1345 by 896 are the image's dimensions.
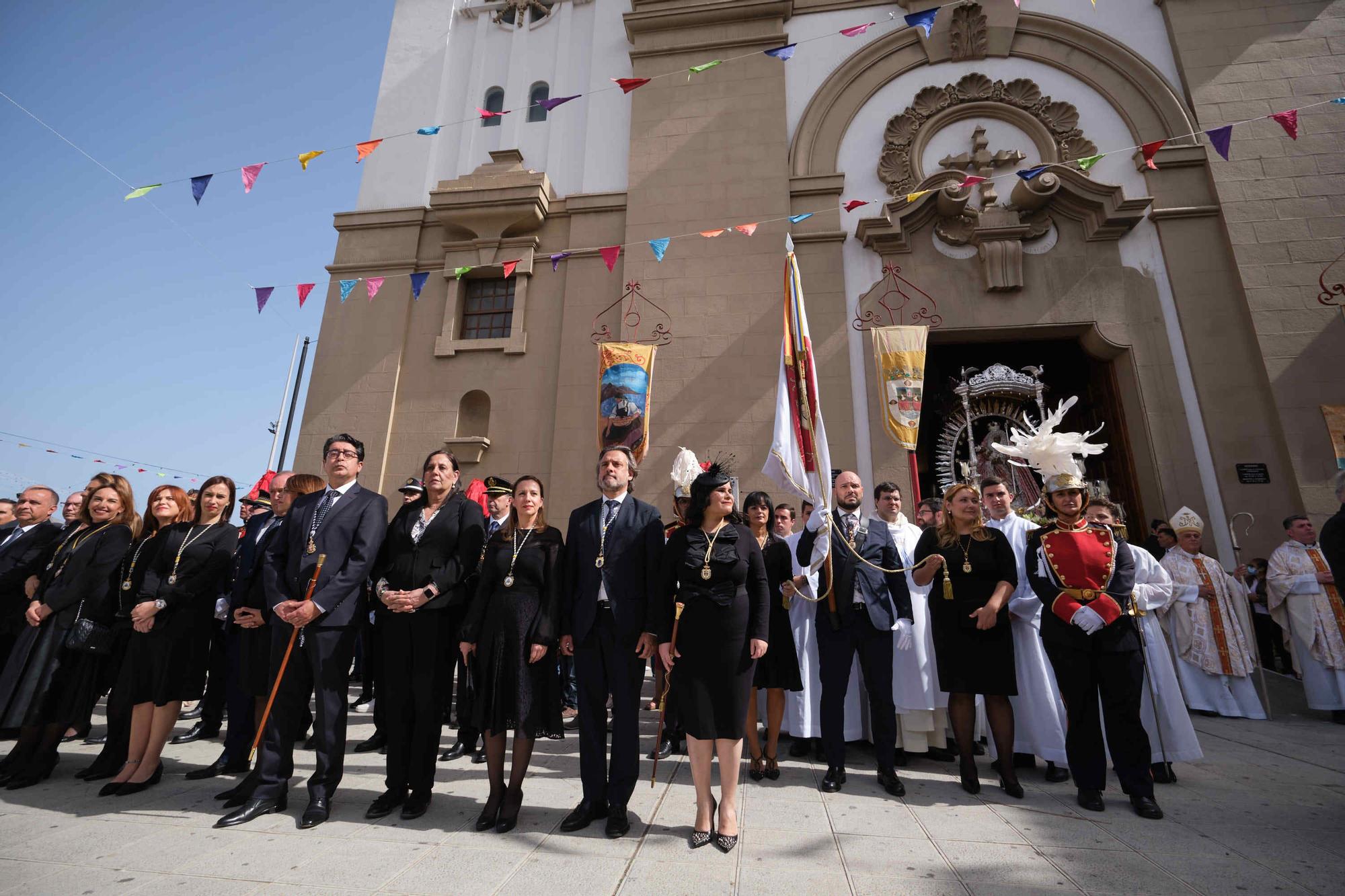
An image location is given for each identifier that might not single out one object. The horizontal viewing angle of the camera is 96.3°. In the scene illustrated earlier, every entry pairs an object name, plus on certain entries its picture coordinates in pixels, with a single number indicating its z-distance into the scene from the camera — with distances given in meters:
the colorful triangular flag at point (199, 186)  8.09
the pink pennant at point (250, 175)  8.34
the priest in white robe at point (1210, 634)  6.33
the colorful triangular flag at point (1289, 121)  8.43
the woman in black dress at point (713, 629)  3.02
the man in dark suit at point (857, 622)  3.91
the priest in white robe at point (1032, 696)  4.14
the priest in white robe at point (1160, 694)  3.94
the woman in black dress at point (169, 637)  3.75
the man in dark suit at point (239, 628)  4.04
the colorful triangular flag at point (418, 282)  10.68
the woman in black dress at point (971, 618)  3.84
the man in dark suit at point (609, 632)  3.20
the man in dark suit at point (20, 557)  4.39
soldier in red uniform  3.47
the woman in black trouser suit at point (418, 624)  3.37
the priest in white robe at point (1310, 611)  6.18
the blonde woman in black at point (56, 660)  3.86
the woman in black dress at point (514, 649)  3.23
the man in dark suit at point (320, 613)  3.31
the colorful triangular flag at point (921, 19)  8.75
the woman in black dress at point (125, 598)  3.89
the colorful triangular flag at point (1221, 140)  9.03
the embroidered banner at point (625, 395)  8.96
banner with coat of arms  8.30
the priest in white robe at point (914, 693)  4.61
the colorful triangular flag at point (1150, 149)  8.74
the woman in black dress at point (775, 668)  4.07
